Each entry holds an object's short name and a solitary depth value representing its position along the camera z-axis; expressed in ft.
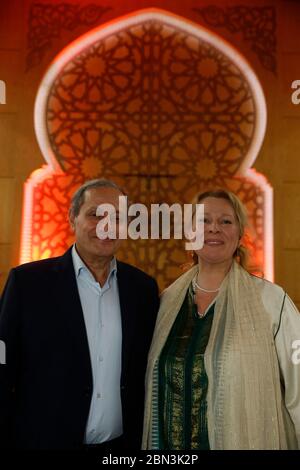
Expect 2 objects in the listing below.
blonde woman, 4.84
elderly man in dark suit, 4.75
